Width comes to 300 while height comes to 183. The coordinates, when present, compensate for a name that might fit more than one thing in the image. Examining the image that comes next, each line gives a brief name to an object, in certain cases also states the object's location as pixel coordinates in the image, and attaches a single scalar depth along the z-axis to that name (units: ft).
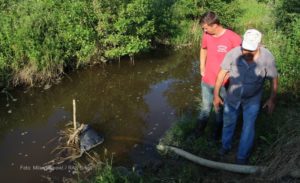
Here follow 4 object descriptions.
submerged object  18.79
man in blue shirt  12.01
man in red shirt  13.82
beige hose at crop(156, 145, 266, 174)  12.70
